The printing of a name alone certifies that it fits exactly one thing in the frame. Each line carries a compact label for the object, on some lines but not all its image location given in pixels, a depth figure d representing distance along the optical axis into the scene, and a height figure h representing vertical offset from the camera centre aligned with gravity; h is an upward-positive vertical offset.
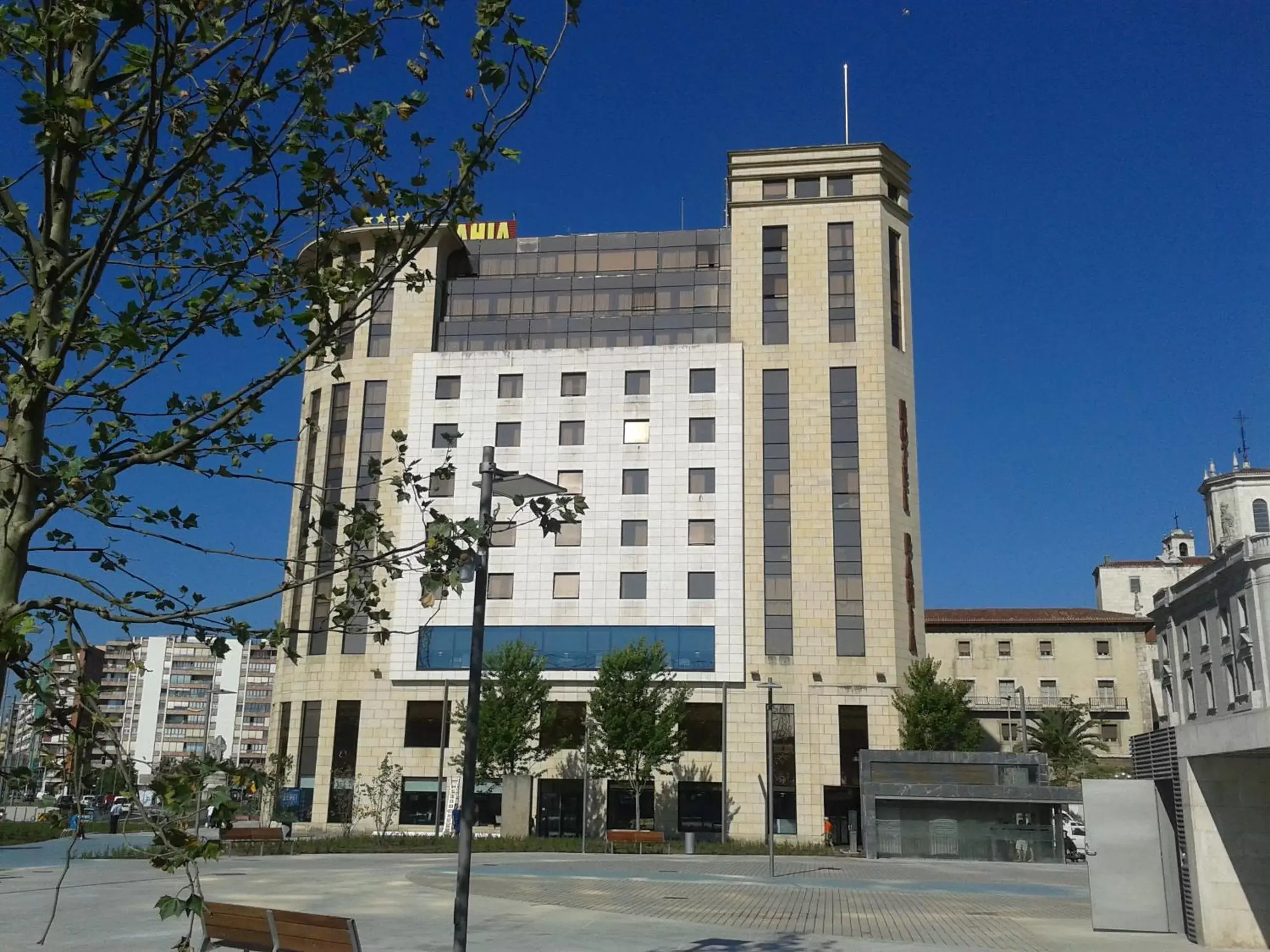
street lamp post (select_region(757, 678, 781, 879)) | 30.89 -1.63
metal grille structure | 18.59 +0.18
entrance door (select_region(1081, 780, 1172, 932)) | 19.80 -1.38
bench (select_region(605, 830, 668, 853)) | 42.78 -2.35
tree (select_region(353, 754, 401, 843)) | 55.66 -1.39
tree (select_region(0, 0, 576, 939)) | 6.25 +3.12
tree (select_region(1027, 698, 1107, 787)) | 69.88 +2.55
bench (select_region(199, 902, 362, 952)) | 12.84 -1.87
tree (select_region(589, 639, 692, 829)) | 52.97 +2.24
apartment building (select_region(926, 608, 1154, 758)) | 83.44 +8.72
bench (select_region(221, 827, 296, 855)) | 36.16 -2.15
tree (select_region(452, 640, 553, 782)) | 52.66 +2.60
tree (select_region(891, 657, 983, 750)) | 53.53 +2.95
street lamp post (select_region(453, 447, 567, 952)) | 12.30 +1.23
